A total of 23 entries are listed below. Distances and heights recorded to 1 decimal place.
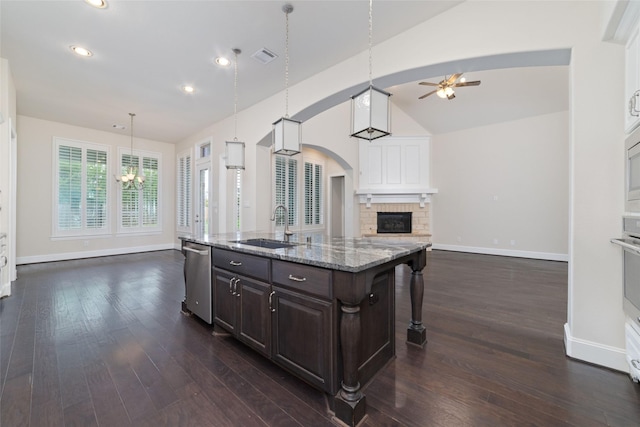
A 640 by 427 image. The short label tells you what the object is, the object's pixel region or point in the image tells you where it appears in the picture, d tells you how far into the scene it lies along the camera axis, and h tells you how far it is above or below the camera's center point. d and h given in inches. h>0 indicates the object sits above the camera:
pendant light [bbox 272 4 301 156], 104.7 +30.4
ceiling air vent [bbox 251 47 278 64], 131.6 +78.0
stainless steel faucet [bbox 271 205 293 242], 102.8 -8.2
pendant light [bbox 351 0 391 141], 79.9 +30.0
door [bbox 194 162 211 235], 261.4 +11.2
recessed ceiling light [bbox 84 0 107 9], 99.1 +77.0
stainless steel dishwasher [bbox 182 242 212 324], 102.3 -27.2
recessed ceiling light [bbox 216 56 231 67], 138.3 +78.3
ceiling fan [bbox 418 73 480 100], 184.9 +88.7
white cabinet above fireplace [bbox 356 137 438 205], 296.7 +46.8
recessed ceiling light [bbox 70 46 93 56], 128.1 +77.2
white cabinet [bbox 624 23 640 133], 64.9 +33.1
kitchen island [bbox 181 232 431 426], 59.3 -25.0
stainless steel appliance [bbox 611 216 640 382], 65.3 -19.0
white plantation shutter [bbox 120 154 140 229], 274.4 +8.6
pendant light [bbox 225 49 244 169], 138.3 +29.6
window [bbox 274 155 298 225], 297.0 +31.0
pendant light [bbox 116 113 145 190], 241.9 +29.7
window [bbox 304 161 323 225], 332.5 +21.9
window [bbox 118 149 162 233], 274.8 +12.4
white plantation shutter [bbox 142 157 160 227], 289.6 +18.9
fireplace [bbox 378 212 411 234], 305.9 -12.1
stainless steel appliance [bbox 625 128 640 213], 65.6 +10.1
